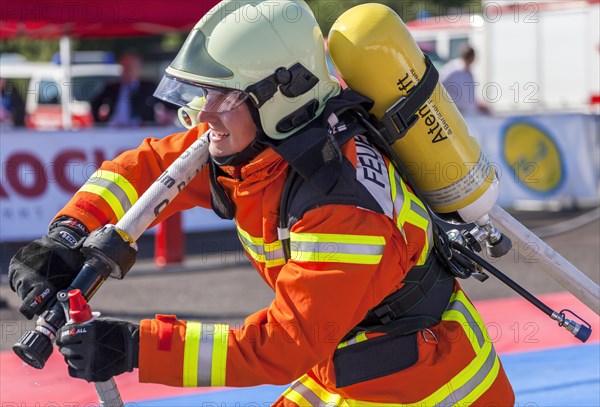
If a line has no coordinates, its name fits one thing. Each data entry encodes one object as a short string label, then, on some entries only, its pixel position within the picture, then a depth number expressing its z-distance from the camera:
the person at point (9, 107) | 14.86
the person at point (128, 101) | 11.18
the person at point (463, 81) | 10.70
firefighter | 2.35
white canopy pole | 15.09
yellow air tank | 2.71
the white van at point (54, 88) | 19.27
